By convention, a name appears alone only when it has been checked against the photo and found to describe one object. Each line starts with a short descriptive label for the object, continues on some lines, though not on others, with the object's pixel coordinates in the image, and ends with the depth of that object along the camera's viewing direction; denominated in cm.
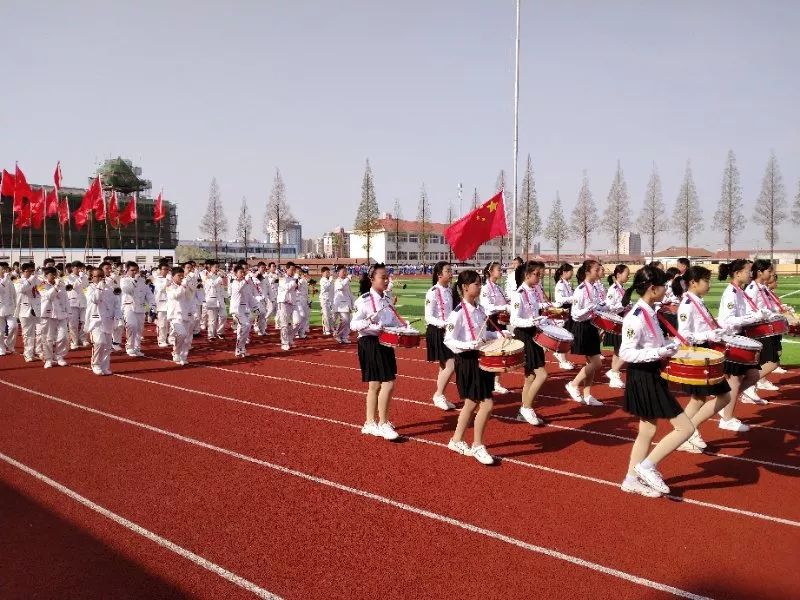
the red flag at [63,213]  2736
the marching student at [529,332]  769
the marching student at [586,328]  870
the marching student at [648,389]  516
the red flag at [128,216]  3186
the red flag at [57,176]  2202
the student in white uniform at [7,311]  1414
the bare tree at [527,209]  6241
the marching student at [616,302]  982
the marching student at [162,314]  1578
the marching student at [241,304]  1381
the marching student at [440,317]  831
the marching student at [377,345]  695
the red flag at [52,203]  2461
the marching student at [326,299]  1798
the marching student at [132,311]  1381
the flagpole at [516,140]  1874
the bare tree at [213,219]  6881
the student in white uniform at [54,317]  1234
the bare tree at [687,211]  6106
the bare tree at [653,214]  6131
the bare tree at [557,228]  6738
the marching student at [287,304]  1528
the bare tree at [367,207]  6328
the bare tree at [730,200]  5744
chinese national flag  1074
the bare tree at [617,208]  6200
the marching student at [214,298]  1620
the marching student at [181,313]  1248
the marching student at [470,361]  615
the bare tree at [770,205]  5675
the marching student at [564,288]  981
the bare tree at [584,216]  6412
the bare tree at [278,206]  6200
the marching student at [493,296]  913
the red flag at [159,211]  3183
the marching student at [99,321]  1143
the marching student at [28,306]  1305
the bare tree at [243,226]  7331
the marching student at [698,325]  625
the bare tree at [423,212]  7584
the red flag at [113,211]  3206
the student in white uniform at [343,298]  1612
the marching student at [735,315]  722
